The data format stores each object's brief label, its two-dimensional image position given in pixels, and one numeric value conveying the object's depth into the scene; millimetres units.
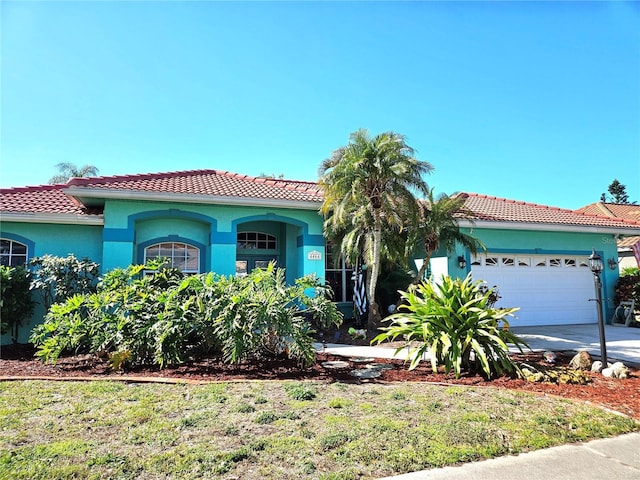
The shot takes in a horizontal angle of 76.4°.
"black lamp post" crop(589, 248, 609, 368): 7536
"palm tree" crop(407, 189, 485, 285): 11922
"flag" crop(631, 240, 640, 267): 16625
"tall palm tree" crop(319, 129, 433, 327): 10859
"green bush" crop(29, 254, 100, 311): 9539
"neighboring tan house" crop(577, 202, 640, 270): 24594
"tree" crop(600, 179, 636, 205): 65500
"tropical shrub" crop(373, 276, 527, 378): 7059
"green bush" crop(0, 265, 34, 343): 9406
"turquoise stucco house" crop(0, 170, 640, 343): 11172
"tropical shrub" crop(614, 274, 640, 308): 15172
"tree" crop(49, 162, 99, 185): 31750
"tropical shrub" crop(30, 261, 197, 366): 7312
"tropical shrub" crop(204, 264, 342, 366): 7086
